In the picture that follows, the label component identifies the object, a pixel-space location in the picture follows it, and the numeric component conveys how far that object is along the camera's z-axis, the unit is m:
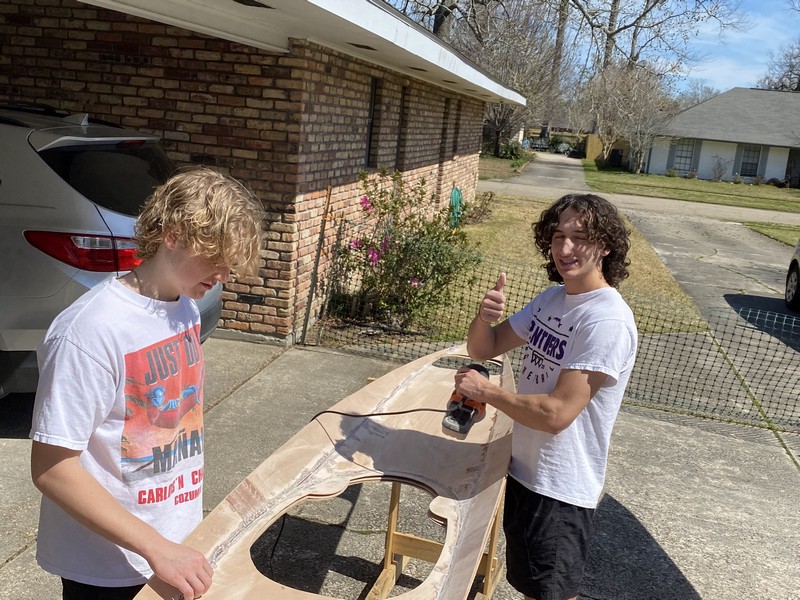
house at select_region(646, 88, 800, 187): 47.56
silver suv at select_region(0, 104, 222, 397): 4.24
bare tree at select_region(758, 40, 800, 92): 70.38
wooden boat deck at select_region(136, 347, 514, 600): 2.06
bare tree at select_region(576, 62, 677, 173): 46.41
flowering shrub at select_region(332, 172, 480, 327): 7.51
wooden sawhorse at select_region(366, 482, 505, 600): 3.24
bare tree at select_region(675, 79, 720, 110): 57.51
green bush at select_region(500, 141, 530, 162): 44.24
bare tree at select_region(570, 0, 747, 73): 20.12
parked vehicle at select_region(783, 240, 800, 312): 10.85
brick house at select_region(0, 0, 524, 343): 6.34
